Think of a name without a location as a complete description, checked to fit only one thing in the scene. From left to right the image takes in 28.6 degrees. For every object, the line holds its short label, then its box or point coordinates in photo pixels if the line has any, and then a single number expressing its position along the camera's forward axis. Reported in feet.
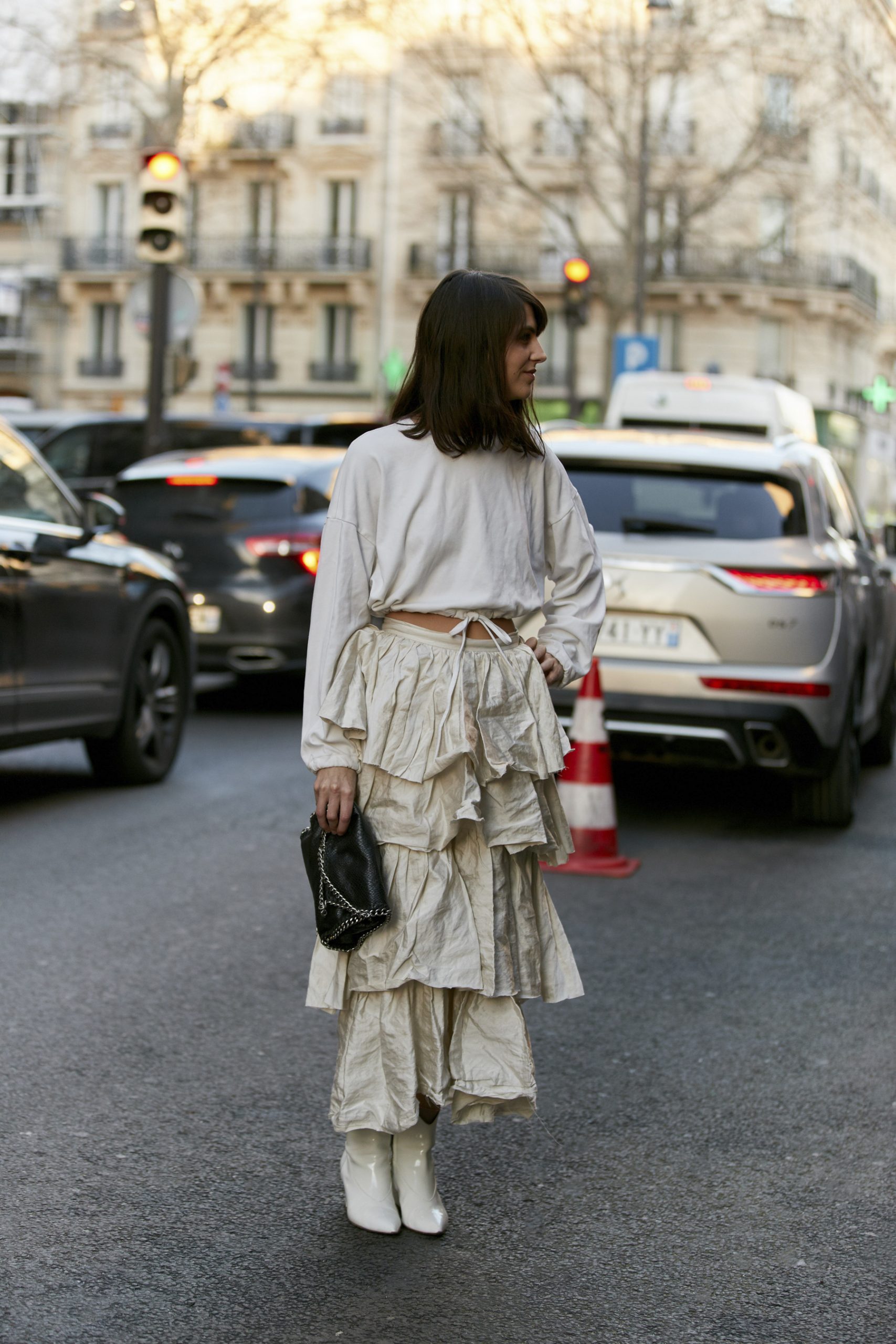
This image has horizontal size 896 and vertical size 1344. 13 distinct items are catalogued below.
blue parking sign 82.43
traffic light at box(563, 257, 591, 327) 61.93
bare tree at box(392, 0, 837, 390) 106.93
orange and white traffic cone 22.88
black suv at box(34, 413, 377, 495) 50.19
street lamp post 96.27
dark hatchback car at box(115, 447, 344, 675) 37.32
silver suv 24.27
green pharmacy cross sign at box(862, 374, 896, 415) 88.48
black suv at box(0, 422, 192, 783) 23.79
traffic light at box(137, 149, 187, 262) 43.42
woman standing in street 10.58
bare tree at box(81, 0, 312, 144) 97.66
